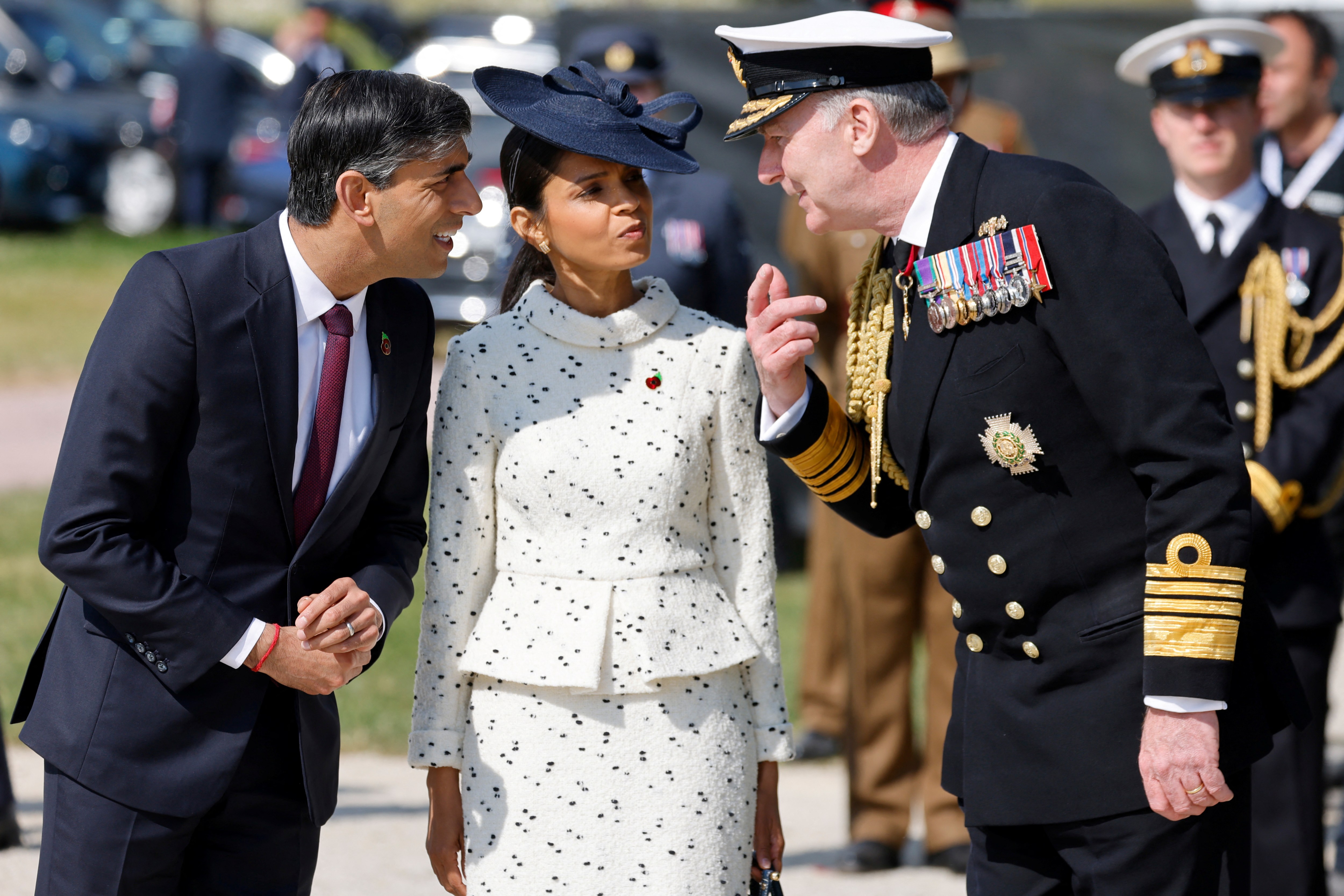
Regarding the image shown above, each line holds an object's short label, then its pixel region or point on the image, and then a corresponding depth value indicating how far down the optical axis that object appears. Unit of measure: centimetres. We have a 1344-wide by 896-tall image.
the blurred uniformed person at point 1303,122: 1185
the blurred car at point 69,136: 3209
